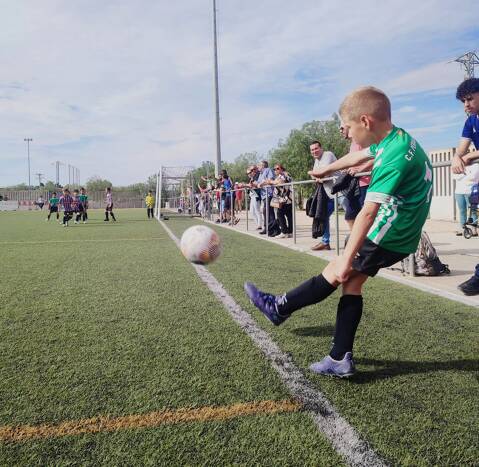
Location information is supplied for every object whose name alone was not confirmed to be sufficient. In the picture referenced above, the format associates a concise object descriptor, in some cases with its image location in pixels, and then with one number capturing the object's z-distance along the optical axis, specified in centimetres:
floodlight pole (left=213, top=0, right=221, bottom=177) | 2961
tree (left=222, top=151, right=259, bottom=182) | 9180
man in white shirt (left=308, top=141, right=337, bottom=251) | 810
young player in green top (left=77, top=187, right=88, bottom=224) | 2376
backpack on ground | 591
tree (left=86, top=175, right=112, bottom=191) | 10726
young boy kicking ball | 256
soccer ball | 384
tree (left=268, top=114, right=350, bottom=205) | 4972
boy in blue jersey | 439
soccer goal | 2734
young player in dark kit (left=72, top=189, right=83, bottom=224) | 2190
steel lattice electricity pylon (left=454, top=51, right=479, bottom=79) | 3119
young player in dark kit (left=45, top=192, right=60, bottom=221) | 2611
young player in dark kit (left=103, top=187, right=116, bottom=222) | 2433
